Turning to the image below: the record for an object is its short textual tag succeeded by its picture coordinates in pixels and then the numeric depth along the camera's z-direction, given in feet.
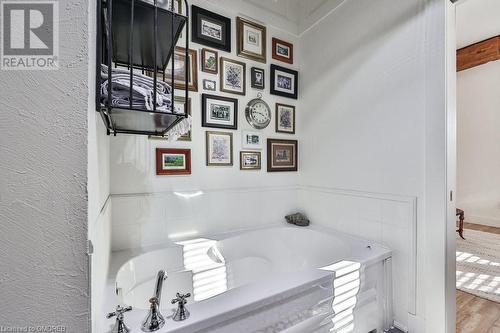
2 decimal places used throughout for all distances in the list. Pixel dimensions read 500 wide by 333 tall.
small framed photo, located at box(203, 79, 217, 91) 6.40
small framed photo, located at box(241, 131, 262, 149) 7.07
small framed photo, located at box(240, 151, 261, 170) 7.06
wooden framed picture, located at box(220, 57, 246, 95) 6.67
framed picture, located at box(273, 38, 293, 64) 7.61
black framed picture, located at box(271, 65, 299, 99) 7.55
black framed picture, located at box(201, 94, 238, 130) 6.38
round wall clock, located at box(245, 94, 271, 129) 7.07
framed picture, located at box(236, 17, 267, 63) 6.93
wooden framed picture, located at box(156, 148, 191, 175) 5.85
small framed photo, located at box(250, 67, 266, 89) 7.16
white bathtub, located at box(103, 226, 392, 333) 3.31
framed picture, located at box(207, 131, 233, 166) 6.49
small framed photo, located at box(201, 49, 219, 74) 6.38
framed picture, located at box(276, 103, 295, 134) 7.72
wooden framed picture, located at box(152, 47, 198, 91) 5.93
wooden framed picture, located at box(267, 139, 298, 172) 7.57
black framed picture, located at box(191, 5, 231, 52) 6.23
